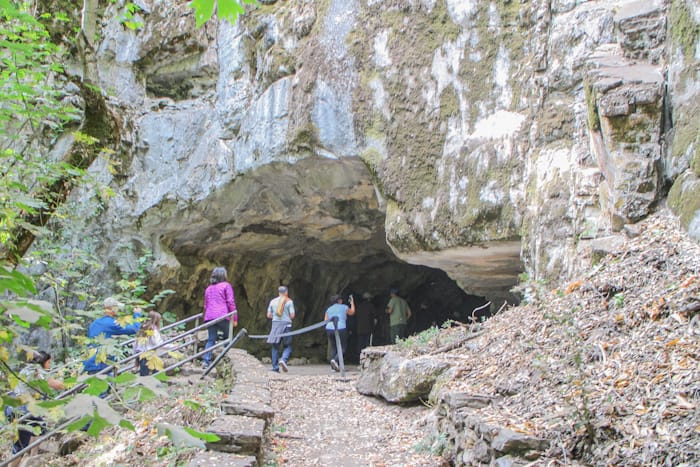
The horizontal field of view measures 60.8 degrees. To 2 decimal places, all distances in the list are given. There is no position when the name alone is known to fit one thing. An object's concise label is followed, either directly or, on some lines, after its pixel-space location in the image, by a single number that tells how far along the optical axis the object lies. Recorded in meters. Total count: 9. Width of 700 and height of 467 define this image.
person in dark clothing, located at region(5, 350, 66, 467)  2.38
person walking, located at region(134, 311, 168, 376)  6.77
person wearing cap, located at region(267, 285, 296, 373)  9.72
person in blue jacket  6.01
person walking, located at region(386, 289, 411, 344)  12.45
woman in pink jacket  8.20
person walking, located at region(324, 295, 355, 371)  10.19
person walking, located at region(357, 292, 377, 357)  14.50
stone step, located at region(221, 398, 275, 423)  4.95
